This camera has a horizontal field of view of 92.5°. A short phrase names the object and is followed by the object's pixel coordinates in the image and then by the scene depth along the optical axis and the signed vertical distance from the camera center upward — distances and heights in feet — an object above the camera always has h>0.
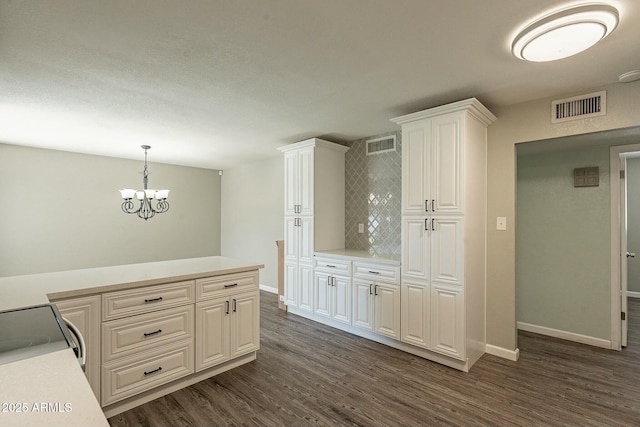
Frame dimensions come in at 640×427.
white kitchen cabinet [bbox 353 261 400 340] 10.36 -2.96
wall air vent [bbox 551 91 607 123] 8.16 +3.00
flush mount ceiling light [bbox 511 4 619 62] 5.16 +3.34
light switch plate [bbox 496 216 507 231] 9.68 -0.26
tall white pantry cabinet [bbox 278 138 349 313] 13.26 +0.25
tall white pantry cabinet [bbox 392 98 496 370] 8.84 -0.41
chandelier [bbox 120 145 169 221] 13.52 +0.74
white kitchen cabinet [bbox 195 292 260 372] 8.19 -3.25
